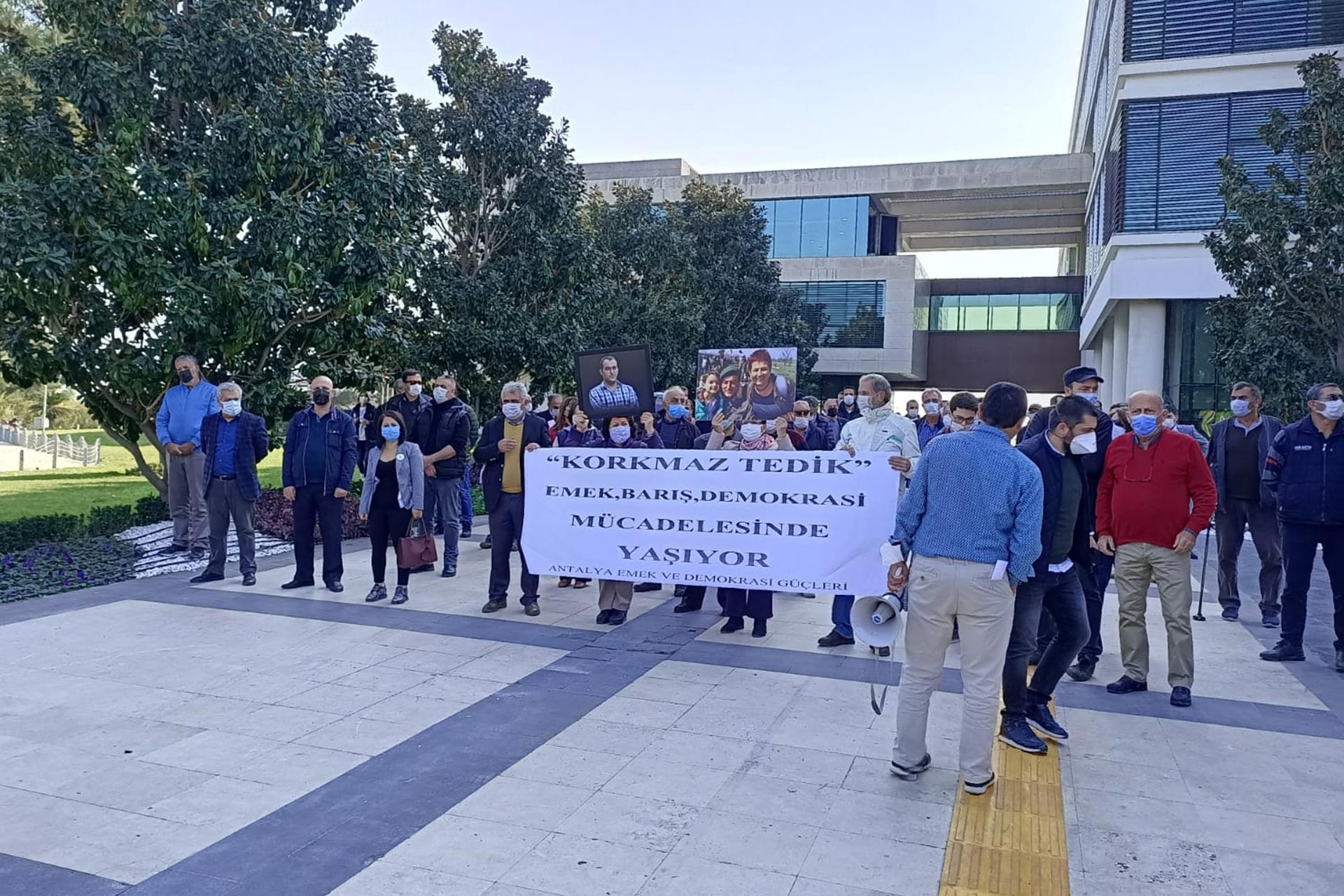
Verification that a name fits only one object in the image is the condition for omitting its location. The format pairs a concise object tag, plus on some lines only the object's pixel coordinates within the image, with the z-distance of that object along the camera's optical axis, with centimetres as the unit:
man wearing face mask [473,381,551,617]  843
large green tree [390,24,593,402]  1658
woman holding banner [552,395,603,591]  841
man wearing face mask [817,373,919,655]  691
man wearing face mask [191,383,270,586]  931
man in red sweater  613
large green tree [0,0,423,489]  1076
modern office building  2217
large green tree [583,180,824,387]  2367
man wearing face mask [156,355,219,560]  1066
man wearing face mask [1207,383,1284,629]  880
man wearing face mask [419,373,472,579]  952
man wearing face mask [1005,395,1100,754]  514
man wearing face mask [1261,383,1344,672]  698
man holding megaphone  449
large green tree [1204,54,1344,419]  1505
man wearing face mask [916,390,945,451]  1377
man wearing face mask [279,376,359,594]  911
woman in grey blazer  876
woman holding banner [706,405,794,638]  770
